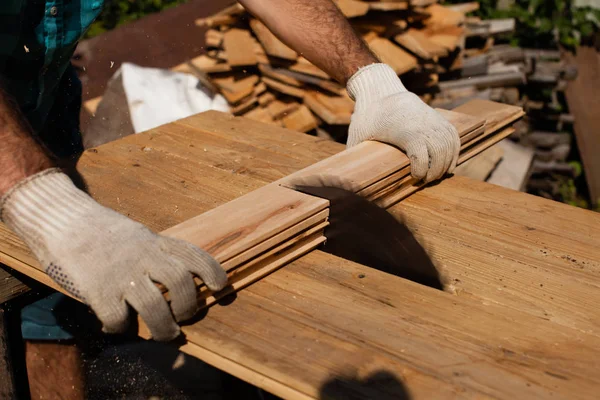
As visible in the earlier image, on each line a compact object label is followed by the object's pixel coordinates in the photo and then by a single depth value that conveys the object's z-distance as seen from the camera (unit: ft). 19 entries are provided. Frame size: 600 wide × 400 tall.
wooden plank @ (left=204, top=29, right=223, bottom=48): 16.44
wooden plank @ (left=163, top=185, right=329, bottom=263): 5.74
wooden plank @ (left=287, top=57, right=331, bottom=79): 15.31
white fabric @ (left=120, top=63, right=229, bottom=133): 14.78
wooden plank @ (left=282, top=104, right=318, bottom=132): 15.61
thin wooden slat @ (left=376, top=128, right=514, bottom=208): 7.25
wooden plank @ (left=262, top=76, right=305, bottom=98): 15.79
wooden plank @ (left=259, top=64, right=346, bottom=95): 15.19
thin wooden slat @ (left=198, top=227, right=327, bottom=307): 5.48
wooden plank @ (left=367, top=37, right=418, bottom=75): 15.61
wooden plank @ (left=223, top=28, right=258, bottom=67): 15.89
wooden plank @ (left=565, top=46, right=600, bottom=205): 20.13
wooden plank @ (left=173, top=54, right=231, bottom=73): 16.12
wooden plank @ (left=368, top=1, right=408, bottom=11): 15.31
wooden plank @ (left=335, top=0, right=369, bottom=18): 14.82
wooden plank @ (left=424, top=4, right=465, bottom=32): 17.67
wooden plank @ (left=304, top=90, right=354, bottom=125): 15.05
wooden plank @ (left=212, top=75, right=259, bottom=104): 16.01
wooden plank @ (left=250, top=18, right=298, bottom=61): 15.37
